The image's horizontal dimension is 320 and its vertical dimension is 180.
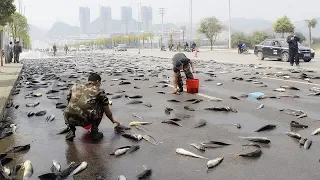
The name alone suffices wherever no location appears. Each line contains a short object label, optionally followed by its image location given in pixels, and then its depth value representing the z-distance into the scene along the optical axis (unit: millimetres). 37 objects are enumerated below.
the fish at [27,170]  4909
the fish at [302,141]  6113
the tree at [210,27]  73438
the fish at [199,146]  5938
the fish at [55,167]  5078
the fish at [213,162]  5188
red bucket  12281
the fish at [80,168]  5025
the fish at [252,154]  5595
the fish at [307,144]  5933
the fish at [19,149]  6090
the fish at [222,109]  9242
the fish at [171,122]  7824
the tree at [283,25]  58375
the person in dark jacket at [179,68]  12305
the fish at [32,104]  10602
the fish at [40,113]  9281
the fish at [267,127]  7160
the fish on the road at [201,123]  7640
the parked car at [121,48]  86625
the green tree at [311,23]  56619
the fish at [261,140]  6301
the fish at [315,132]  6730
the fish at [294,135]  6543
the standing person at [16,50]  32562
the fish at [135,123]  7893
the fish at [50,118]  8578
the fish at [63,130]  7322
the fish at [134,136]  6672
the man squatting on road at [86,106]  6664
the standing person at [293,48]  21669
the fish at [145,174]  4852
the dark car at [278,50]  27998
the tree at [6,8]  16878
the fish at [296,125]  7337
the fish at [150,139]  6516
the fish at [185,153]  5641
